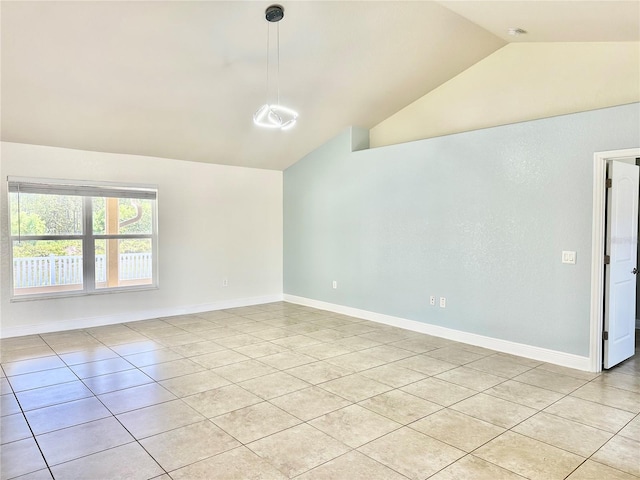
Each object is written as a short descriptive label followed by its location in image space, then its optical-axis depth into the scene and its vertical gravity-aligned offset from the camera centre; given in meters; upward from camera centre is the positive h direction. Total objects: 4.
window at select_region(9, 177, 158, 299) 5.09 -0.10
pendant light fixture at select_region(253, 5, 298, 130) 3.69 +1.86
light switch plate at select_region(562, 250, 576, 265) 3.96 -0.25
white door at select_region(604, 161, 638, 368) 3.85 -0.32
